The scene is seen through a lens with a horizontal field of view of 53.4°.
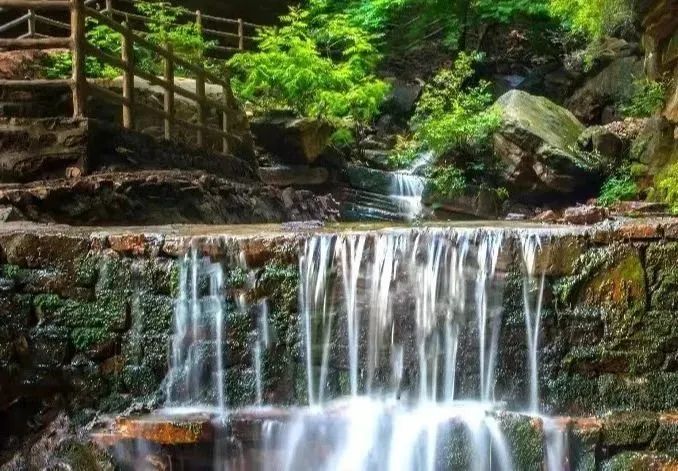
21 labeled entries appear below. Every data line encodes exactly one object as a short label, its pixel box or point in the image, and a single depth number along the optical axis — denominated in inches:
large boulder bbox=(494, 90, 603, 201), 431.2
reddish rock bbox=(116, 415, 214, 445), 173.2
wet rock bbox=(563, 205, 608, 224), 243.6
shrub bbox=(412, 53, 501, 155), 471.8
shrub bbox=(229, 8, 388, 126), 518.6
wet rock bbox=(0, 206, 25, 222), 227.6
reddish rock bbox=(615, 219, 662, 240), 181.5
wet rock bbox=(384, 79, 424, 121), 644.1
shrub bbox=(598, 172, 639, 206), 393.4
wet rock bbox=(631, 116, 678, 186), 348.2
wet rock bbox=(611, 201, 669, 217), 286.0
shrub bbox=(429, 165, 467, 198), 470.9
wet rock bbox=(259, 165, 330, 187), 473.7
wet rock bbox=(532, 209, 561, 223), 293.3
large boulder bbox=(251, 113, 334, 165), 469.1
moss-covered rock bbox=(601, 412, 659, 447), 166.9
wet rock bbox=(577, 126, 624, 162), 426.9
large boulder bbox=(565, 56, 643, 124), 514.3
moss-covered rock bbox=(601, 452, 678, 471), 164.9
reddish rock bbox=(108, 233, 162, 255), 198.5
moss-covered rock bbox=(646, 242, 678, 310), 180.1
